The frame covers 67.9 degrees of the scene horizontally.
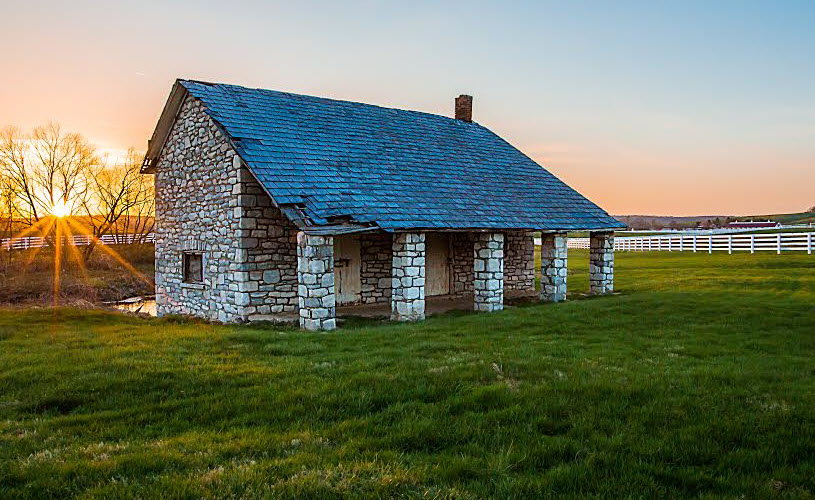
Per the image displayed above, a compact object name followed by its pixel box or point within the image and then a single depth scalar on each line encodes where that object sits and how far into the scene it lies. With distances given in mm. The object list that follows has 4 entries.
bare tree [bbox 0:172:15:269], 35094
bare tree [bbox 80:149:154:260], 39719
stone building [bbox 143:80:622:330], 14688
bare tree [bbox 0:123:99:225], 35500
